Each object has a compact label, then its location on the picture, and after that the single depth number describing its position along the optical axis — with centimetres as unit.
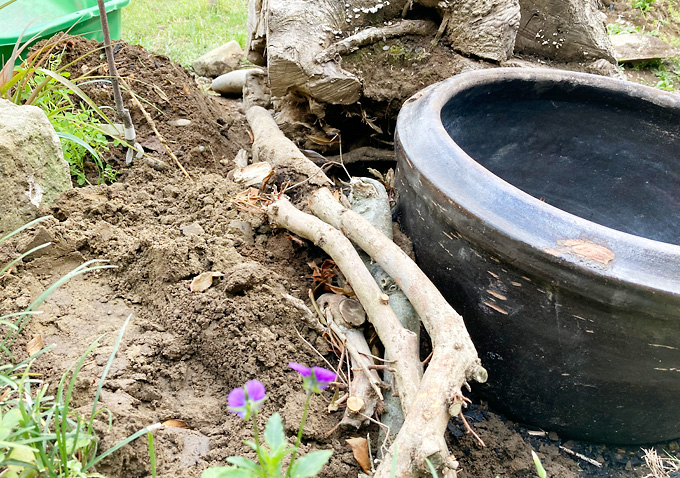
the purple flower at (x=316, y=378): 84
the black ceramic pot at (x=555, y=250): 122
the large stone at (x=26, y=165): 169
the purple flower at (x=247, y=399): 79
